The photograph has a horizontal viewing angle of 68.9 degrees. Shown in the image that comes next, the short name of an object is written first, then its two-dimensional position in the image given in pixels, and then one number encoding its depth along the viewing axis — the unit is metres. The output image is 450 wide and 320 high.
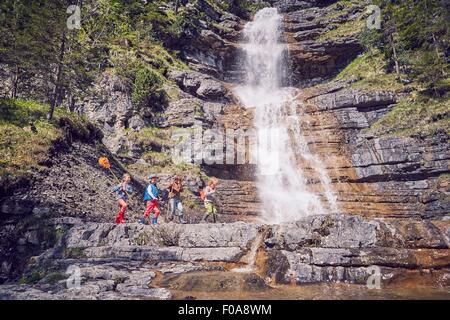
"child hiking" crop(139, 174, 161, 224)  13.29
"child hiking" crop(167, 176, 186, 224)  14.05
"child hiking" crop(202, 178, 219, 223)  14.68
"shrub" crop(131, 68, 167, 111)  27.48
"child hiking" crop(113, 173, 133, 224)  13.07
